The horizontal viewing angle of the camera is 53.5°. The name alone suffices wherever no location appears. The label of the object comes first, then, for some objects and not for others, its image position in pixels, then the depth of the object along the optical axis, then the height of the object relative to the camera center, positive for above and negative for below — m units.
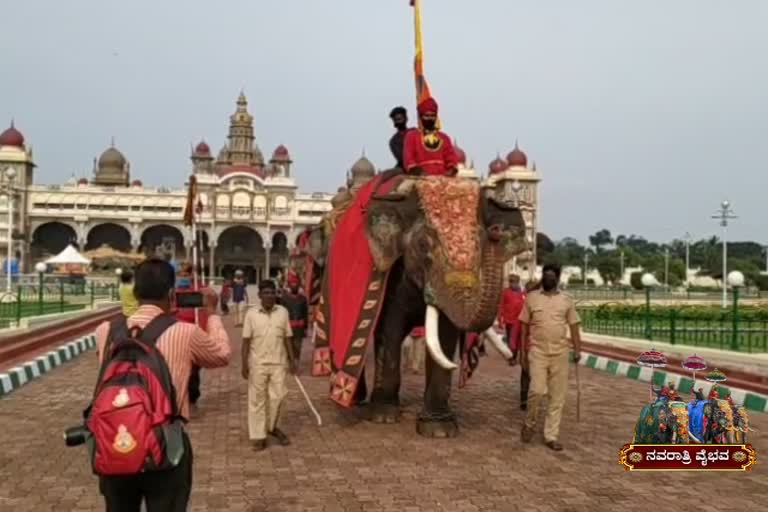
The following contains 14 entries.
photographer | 2.62 -0.31
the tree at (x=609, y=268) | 58.91 +0.71
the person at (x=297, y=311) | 9.71 -0.49
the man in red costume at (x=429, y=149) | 6.42 +1.07
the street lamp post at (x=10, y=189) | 51.34 +5.58
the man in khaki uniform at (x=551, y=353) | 5.62 -0.57
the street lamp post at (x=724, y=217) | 30.05 +2.42
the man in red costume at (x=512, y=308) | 8.58 -0.38
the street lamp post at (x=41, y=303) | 14.31 -0.63
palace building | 55.03 +4.25
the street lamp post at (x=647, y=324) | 12.54 -0.78
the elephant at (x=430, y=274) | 5.46 +0.01
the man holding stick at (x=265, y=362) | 5.62 -0.67
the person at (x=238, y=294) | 17.61 -0.52
